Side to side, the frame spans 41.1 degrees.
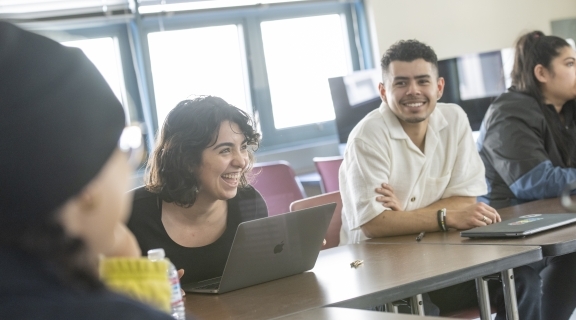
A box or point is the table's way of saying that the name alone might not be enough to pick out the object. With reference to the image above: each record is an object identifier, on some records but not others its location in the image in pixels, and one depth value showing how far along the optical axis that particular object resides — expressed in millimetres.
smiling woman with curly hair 2248
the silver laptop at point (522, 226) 2133
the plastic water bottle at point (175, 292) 1350
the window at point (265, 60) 5375
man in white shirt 2584
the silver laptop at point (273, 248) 1851
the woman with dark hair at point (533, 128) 3176
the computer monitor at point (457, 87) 4938
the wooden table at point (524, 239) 1941
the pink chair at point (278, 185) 4152
